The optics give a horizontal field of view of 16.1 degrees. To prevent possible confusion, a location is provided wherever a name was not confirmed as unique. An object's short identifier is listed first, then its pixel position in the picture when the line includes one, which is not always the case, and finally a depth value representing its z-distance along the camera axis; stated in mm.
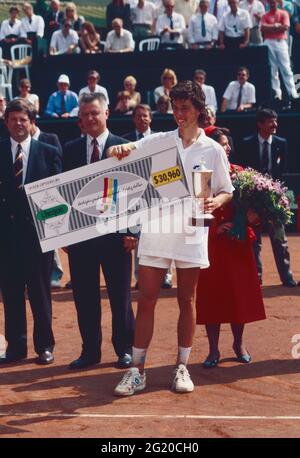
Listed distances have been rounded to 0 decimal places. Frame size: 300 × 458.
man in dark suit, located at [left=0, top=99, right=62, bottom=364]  8500
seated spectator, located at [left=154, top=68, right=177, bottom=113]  17703
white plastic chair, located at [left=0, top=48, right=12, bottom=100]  20062
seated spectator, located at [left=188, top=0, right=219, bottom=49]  19406
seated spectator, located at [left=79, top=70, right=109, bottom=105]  17922
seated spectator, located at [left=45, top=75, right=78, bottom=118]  18297
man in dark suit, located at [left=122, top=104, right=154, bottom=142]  11906
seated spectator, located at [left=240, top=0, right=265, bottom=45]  19328
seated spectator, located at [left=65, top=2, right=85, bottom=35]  20656
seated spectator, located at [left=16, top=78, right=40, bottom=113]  17969
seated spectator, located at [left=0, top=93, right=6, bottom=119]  17828
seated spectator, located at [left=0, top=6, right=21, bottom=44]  21219
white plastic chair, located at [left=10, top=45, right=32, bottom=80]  20953
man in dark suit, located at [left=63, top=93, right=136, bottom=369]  8242
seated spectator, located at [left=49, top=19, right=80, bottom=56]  20469
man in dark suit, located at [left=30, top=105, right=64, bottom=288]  9388
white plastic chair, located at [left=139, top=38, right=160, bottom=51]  20295
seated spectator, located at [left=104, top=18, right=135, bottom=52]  19938
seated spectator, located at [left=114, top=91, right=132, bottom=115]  17562
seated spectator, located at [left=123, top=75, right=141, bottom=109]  18031
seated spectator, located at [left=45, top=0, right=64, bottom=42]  21391
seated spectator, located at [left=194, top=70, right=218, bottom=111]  17484
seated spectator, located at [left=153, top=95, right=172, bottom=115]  16656
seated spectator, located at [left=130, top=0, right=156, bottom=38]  20859
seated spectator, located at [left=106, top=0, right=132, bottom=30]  20906
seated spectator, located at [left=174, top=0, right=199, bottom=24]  20391
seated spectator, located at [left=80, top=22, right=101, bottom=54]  20234
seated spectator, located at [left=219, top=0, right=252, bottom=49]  19016
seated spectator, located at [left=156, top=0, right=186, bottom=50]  19812
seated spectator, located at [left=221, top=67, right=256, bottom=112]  18000
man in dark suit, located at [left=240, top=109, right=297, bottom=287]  11883
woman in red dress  8211
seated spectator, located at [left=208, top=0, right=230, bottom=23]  19859
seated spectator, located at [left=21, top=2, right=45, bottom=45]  21031
